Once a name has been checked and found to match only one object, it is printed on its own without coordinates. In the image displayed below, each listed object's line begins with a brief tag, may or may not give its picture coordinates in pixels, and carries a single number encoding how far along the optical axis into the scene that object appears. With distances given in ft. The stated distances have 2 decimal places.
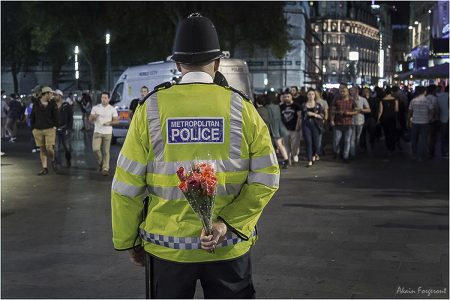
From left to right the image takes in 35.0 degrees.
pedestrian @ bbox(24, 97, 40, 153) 64.95
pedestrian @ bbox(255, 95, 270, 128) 49.79
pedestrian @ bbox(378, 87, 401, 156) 57.88
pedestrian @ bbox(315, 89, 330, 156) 53.26
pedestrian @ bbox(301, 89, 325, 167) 52.16
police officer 10.38
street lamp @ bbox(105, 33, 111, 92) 117.45
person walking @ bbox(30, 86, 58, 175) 46.24
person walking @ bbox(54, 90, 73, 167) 50.19
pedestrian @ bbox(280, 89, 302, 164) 50.67
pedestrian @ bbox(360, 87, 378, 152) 62.71
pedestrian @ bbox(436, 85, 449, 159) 56.13
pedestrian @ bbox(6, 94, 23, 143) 79.46
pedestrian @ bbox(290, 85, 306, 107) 66.03
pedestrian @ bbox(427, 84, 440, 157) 55.83
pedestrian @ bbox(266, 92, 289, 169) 49.85
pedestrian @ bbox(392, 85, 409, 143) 64.55
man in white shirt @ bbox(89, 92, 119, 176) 46.06
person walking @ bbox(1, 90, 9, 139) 79.77
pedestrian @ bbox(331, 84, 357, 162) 52.85
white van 67.62
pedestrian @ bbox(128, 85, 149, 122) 50.26
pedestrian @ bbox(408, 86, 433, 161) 54.49
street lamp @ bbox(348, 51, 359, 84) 167.17
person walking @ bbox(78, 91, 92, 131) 101.26
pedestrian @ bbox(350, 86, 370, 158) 54.19
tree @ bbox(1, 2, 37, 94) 151.94
